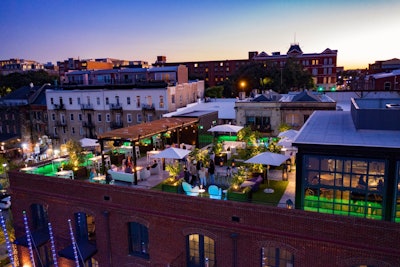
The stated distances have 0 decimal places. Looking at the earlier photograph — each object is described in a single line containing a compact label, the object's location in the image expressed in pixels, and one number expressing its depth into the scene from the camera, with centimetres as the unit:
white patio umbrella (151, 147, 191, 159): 1844
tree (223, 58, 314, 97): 5725
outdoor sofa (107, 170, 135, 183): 1762
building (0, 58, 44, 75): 15312
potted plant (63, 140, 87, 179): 1992
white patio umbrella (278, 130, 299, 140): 2267
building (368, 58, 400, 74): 9625
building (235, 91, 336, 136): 3098
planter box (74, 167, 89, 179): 1978
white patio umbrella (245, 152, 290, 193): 1653
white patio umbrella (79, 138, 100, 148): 2468
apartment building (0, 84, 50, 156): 5516
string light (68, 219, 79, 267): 1528
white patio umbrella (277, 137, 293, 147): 2162
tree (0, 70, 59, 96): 8088
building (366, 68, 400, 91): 6056
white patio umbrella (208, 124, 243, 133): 2588
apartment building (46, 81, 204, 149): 4392
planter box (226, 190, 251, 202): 1415
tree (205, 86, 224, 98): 6594
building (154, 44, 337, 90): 9262
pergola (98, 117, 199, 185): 1759
